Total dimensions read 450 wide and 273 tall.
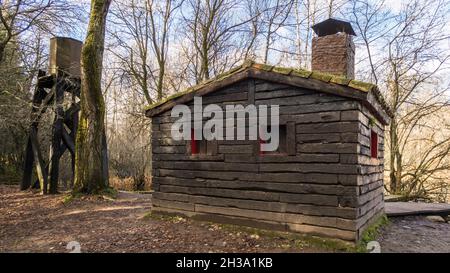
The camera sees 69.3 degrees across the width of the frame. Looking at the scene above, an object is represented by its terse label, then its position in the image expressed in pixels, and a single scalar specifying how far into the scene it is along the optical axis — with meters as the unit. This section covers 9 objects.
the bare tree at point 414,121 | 14.71
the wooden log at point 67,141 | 11.05
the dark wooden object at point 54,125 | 10.70
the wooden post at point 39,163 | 10.84
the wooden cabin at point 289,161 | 5.52
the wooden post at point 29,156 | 11.34
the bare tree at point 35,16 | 10.57
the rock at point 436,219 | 8.69
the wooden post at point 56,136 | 10.60
